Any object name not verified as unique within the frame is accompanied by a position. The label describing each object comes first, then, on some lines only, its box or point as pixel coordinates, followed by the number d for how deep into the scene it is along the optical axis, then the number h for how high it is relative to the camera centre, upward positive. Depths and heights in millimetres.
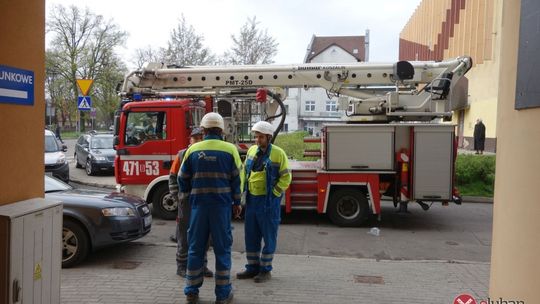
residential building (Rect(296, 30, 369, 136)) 65438 +4757
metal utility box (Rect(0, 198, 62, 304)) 3221 -919
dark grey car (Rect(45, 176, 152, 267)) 6027 -1251
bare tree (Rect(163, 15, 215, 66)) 27453 +4898
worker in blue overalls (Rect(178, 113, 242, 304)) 4559 -656
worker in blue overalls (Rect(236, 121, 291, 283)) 5527 -792
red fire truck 8664 +150
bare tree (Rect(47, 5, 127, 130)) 44656 +7407
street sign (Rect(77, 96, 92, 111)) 15875 +823
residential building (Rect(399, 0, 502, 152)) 23047 +5264
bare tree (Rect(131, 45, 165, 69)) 37916 +6165
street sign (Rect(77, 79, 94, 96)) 14469 +1329
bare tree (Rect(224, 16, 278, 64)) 27453 +4905
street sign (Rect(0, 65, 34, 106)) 3400 +299
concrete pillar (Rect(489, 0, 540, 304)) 3068 -363
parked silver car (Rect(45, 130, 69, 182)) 12766 -908
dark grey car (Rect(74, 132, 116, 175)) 15898 -890
